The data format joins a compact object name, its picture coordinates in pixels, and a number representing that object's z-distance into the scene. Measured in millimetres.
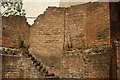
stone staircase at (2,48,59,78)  10094
